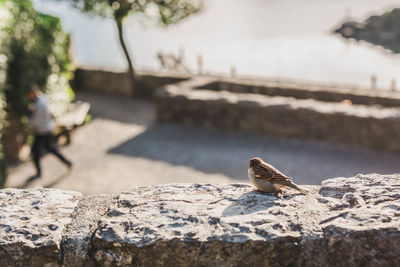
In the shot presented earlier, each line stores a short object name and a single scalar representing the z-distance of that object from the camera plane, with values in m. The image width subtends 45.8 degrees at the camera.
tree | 12.48
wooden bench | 9.76
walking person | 7.84
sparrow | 2.53
